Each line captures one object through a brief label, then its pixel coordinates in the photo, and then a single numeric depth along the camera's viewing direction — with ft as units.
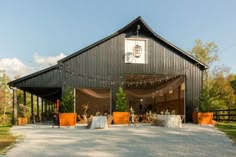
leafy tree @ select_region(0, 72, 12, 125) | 57.48
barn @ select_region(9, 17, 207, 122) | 35.36
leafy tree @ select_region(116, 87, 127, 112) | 33.74
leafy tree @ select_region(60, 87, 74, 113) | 32.56
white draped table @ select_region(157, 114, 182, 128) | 29.25
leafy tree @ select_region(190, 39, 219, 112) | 75.59
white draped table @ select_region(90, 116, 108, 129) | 28.54
